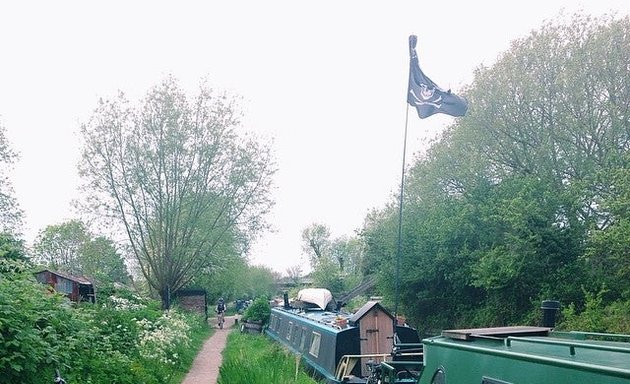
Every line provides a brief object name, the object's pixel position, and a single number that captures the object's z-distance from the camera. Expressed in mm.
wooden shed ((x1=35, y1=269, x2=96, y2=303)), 17516
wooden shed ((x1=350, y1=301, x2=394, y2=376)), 11094
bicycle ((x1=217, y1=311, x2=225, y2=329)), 30727
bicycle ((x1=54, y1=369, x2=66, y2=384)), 5814
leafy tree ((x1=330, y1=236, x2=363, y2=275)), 56606
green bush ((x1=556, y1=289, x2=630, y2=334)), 12219
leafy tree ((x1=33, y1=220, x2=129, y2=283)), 33906
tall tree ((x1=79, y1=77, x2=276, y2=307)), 22578
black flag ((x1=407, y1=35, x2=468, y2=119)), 10734
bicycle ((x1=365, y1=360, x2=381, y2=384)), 8266
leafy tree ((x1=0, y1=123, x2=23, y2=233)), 24467
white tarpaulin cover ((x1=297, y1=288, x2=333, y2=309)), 17186
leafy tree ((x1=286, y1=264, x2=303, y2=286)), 66912
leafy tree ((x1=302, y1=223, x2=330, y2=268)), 64669
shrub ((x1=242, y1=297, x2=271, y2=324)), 24312
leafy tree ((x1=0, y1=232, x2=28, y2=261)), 7834
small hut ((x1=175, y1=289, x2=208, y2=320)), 32594
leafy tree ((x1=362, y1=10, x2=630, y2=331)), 14500
